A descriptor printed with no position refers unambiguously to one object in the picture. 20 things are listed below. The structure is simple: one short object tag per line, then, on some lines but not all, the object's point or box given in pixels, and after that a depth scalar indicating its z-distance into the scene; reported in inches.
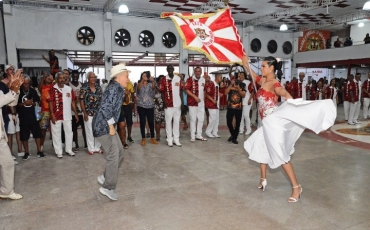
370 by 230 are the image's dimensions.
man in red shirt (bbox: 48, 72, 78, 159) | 209.8
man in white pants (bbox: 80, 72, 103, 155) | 215.0
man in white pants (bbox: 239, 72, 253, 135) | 300.5
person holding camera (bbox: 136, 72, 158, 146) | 253.1
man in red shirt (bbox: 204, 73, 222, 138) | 278.8
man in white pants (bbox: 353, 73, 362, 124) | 373.5
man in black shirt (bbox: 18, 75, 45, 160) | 203.8
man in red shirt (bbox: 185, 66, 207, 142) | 261.7
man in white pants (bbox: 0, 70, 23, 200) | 133.2
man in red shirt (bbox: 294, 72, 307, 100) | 376.2
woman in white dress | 122.7
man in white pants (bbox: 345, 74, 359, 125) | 367.9
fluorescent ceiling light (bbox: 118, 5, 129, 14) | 403.2
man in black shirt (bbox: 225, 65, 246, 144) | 261.3
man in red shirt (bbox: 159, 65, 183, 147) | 248.2
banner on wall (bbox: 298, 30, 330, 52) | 764.5
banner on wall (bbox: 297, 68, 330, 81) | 831.7
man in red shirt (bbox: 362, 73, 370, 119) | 386.6
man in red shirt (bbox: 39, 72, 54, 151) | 219.5
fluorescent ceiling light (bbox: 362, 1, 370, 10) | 410.9
